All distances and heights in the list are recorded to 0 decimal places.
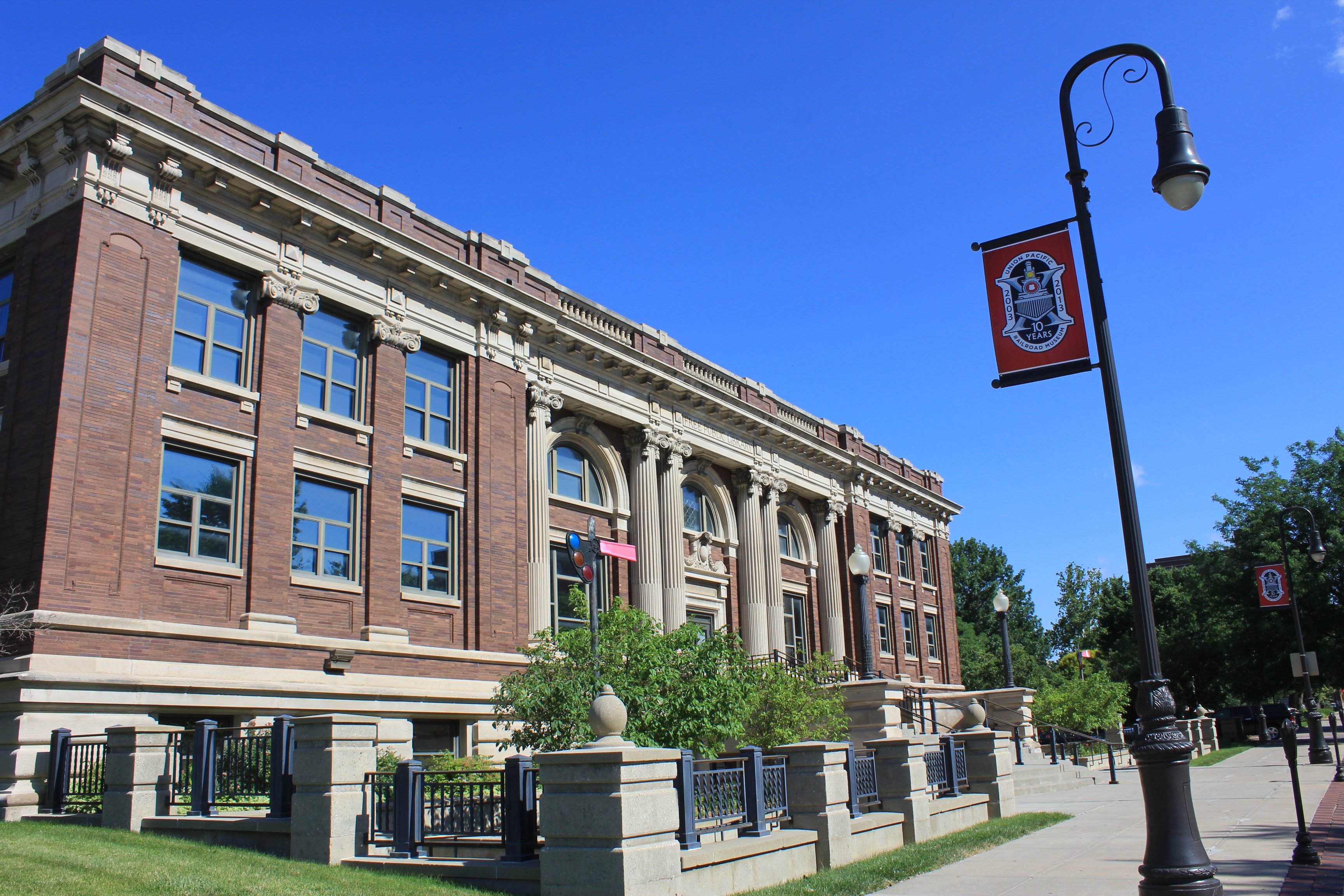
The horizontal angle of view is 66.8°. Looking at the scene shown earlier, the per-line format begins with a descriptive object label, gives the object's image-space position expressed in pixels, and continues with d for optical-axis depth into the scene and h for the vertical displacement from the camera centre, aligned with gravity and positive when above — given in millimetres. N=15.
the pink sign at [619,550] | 24766 +3928
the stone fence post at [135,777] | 13047 -563
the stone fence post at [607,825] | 9320 -1008
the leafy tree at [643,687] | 15773 +398
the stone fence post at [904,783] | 15109 -1170
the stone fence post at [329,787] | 11602 -709
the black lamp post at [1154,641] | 6812 +362
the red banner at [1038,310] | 8766 +3292
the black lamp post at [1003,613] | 30000 +2507
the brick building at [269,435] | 16391 +5741
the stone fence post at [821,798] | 12727 -1143
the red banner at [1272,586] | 24500 +2373
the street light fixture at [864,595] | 23156 +2371
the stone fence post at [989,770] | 18391 -1253
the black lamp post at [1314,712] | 24797 -720
